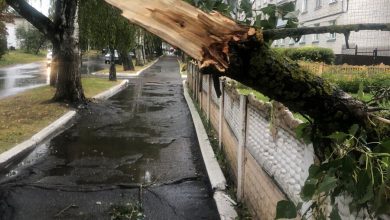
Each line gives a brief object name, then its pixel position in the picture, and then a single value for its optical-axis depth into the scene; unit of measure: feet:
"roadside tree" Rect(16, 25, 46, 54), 220.70
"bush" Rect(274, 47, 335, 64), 77.15
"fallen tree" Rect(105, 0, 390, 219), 7.58
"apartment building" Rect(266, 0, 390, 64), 74.79
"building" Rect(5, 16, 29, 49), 245.14
